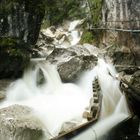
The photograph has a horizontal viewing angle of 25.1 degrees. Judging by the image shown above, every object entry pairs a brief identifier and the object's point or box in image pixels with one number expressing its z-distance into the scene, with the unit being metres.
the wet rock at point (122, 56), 17.31
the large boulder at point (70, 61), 15.00
